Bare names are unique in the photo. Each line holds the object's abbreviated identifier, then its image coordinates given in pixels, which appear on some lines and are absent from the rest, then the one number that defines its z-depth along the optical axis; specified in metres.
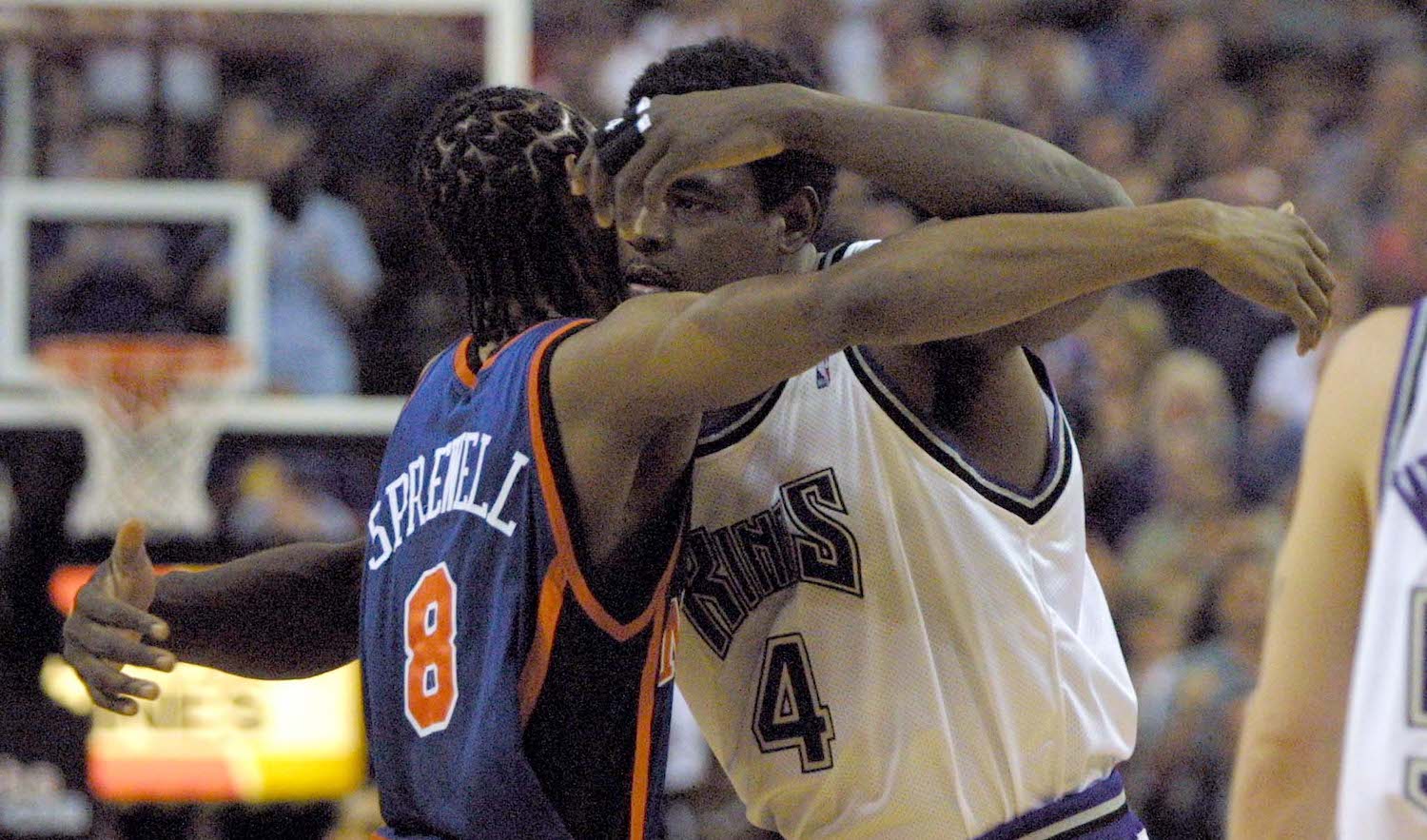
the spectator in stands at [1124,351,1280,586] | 17.62
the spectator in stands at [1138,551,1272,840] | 16.17
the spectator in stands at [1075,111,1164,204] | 20.78
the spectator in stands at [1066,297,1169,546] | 18.33
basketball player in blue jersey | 5.51
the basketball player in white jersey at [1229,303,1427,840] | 4.76
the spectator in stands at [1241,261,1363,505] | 18.39
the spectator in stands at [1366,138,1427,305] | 17.30
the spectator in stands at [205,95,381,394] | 17.69
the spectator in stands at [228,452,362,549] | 17.17
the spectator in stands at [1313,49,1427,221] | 20.78
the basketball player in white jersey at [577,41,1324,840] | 6.46
